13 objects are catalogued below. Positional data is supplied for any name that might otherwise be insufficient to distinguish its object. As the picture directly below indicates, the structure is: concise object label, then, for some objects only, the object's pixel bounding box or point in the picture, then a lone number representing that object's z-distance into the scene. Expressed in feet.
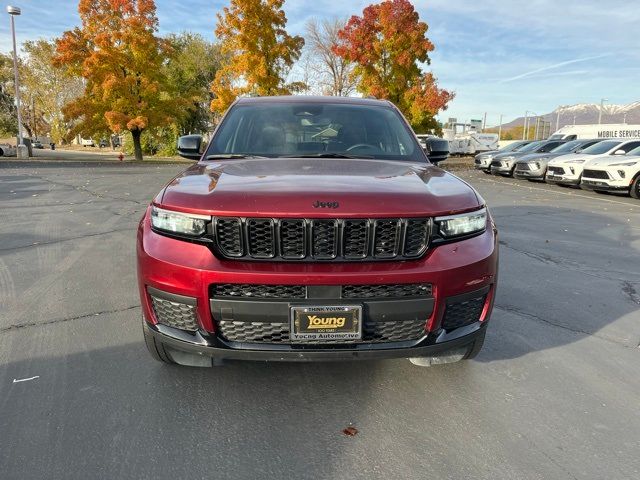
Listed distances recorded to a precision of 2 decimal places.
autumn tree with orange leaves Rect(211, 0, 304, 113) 84.58
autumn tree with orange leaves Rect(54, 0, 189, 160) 81.76
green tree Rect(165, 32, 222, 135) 137.97
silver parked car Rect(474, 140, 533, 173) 70.64
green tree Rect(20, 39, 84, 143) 165.17
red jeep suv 7.48
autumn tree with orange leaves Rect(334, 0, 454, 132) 78.54
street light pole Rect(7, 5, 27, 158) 79.45
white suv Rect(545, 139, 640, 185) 49.32
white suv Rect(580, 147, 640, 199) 43.16
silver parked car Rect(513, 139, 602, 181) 58.34
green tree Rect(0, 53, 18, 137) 167.47
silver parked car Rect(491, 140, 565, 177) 64.65
